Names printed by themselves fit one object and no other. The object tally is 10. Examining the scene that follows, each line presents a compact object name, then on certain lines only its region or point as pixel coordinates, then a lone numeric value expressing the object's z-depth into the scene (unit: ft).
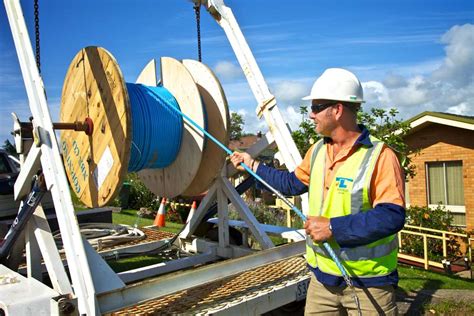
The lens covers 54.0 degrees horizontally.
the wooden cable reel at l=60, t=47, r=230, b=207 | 12.77
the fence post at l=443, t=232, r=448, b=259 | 31.97
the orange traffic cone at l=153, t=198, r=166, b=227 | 23.27
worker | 7.83
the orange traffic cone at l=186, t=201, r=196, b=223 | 19.18
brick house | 41.50
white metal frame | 9.16
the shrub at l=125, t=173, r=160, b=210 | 58.69
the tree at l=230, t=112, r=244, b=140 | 140.97
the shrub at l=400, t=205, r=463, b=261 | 37.09
